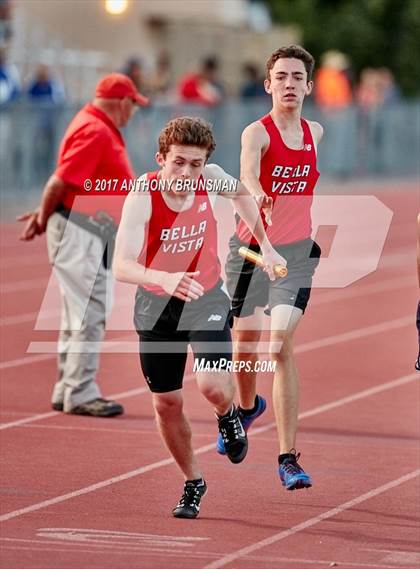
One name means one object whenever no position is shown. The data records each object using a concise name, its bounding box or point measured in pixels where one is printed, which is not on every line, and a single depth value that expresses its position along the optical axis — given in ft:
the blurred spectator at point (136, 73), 85.10
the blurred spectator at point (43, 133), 79.51
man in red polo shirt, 36.94
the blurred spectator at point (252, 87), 99.25
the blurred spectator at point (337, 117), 107.86
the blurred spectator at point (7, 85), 78.28
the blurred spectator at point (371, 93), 115.65
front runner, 26.35
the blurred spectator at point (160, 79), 93.35
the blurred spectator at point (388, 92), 119.03
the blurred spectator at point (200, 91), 93.04
